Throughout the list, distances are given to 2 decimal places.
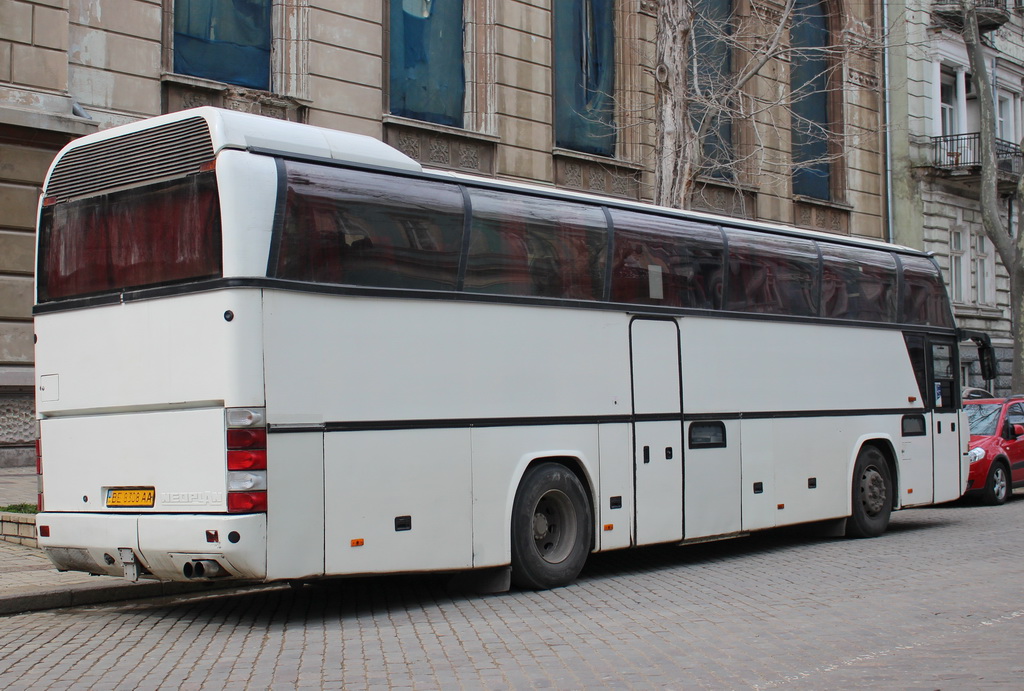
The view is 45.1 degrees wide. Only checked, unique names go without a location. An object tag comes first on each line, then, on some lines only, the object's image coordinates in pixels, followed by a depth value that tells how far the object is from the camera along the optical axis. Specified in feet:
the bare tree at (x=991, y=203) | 90.48
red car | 63.46
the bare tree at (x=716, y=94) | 63.57
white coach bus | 27.53
